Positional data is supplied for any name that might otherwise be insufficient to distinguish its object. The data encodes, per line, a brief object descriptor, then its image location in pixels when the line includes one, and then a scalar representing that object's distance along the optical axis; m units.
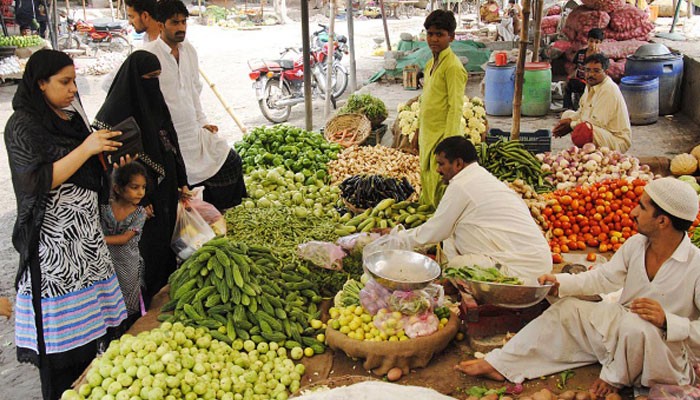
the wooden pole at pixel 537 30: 9.39
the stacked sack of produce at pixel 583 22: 11.02
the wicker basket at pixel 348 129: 7.66
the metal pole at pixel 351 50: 10.82
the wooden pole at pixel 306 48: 7.35
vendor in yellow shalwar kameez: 4.87
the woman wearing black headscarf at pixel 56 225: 2.90
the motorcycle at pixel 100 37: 17.44
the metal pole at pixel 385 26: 13.58
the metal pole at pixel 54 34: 10.65
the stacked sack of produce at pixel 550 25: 13.45
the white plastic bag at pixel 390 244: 3.92
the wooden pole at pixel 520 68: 5.99
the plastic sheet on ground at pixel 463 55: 12.85
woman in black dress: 3.95
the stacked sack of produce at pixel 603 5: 11.19
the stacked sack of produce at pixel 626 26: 11.34
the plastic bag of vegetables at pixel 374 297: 3.60
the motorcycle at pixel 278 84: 10.55
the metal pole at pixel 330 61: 9.18
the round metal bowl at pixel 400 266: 3.56
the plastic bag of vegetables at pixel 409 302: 3.45
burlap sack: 3.37
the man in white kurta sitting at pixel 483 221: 3.71
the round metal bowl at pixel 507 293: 3.14
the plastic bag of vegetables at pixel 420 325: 3.44
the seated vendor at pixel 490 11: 18.53
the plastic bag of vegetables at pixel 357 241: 4.32
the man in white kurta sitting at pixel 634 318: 2.83
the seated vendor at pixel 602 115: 6.13
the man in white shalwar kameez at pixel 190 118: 4.46
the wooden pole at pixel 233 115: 8.94
